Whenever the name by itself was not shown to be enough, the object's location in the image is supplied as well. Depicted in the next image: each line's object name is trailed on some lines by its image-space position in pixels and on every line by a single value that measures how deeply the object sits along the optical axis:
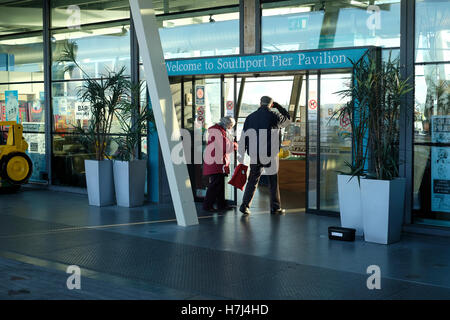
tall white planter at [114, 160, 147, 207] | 10.27
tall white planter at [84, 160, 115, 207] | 10.42
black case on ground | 7.61
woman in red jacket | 9.77
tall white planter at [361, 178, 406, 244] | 7.33
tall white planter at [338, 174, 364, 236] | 7.86
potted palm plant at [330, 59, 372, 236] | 7.68
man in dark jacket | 9.43
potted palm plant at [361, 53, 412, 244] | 7.37
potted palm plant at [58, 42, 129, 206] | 10.41
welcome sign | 8.61
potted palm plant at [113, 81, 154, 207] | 10.31
